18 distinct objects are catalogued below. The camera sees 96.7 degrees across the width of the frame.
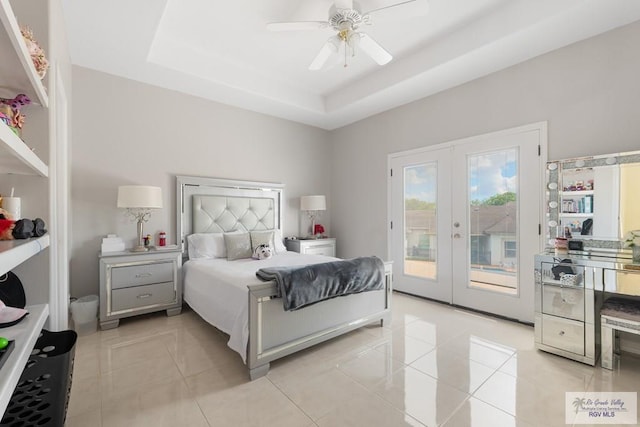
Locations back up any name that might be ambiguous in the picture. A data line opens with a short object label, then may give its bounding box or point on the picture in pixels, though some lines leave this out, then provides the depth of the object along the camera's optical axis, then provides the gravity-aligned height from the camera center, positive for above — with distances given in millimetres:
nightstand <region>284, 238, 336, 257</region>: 4391 -530
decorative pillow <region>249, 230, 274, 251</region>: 3611 -334
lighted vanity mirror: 2307 +122
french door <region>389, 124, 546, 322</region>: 2967 -92
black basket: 1297 -854
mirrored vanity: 2160 -363
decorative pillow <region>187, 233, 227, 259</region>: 3441 -404
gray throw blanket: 2113 -547
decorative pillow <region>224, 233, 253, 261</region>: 3403 -400
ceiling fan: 2203 +1507
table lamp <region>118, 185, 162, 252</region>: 2928 +155
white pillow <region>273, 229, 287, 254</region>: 3955 -422
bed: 2059 -646
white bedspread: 2113 -669
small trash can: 2662 -963
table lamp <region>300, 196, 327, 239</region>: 4516 +153
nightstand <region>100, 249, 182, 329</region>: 2826 -747
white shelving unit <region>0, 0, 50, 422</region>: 846 +219
